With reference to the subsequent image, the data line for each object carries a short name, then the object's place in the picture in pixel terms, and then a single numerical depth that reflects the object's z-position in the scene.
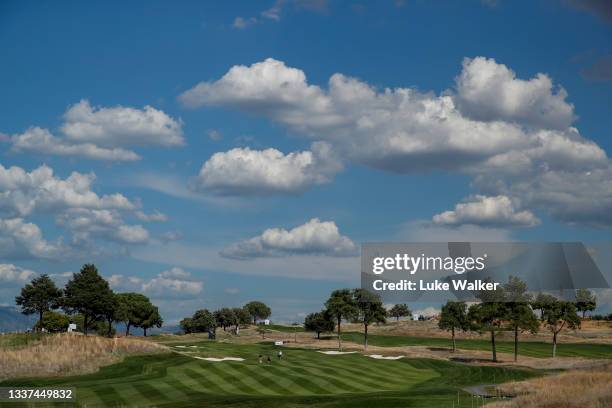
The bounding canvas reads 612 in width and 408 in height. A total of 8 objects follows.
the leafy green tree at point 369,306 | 125.38
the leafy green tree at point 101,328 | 169.85
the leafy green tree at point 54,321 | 156.88
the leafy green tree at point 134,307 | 168.25
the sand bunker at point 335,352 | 109.88
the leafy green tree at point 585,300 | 153.41
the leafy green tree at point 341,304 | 125.00
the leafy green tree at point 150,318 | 179.12
